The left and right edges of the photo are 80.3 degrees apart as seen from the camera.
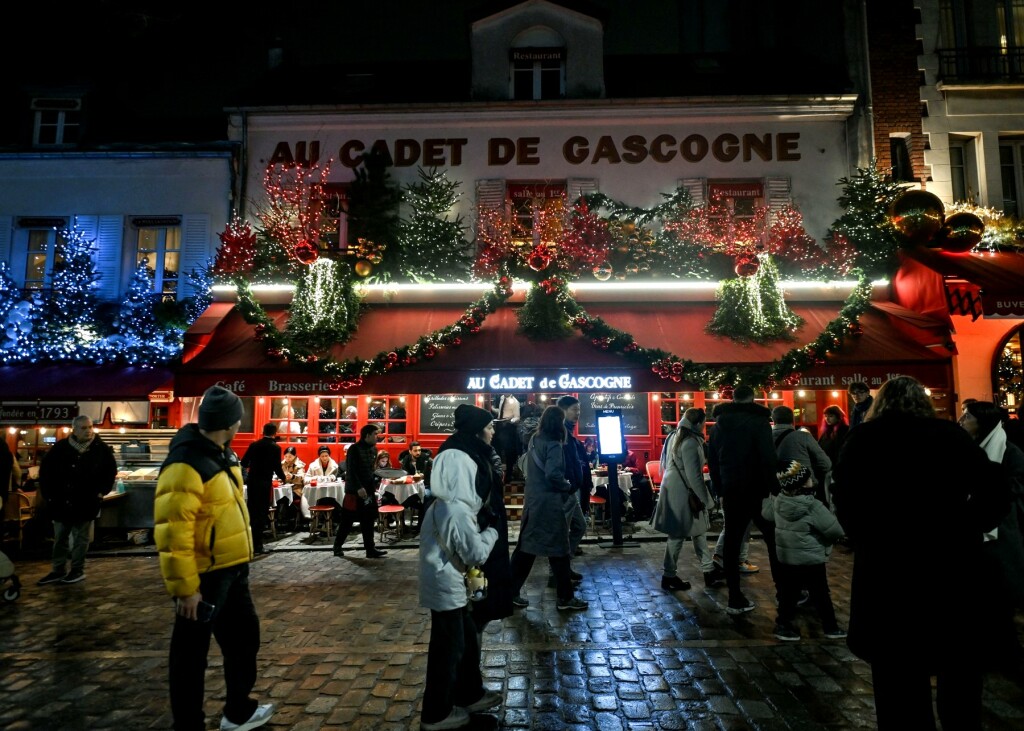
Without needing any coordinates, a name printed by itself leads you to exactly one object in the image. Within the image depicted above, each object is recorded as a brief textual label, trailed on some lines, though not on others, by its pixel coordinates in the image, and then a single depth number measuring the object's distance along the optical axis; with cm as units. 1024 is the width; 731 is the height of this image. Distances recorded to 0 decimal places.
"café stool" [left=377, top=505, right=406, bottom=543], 935
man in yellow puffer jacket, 325
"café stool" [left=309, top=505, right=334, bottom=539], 960
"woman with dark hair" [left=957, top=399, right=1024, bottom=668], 446
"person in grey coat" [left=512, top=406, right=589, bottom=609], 577
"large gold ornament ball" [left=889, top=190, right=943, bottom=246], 991
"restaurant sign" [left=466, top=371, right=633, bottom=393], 891
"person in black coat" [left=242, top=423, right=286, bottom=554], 854
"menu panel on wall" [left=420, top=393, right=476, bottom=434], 1323
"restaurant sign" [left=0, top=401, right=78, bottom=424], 1112
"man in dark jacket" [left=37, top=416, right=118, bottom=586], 728
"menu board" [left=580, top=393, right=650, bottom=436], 1298
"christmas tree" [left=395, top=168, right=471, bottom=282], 1086
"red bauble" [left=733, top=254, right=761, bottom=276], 972
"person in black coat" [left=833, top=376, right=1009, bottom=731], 262
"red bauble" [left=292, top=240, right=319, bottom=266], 989
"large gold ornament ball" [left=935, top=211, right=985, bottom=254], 973
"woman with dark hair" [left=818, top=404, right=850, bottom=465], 804
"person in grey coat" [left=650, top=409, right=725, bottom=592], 658
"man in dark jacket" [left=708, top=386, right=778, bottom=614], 566
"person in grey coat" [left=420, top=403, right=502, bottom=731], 345
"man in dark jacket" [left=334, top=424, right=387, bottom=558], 834
